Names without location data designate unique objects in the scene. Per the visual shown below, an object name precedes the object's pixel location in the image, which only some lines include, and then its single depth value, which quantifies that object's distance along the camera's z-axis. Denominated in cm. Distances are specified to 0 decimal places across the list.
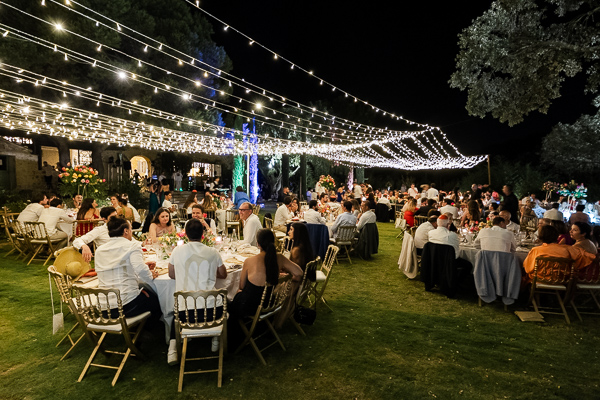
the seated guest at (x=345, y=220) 768
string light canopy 1145
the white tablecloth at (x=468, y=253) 554
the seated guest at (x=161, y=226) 503
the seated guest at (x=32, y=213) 717
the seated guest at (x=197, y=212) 564
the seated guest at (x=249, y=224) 554
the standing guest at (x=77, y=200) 864
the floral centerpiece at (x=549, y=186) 1214
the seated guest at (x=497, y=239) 509
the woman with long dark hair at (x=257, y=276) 340
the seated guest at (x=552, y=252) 464
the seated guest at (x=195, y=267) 320
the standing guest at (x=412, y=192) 1447
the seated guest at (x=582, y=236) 482
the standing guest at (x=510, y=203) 834
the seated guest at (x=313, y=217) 734
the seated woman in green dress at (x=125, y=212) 741
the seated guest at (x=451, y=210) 851
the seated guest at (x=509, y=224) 627
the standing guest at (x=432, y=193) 1316
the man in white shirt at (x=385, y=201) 1402
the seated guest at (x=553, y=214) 736
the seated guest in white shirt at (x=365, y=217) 785
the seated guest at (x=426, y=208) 909
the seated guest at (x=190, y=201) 828
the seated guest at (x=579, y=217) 678
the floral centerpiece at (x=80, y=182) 927
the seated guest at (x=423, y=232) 610
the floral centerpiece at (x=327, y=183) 1476
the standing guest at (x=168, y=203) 912
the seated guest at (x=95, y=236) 395
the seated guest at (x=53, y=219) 698
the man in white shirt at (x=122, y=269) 321
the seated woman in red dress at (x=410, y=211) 979
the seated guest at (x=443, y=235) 540
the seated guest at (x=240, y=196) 1000
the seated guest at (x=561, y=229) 578
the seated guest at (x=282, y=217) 796
